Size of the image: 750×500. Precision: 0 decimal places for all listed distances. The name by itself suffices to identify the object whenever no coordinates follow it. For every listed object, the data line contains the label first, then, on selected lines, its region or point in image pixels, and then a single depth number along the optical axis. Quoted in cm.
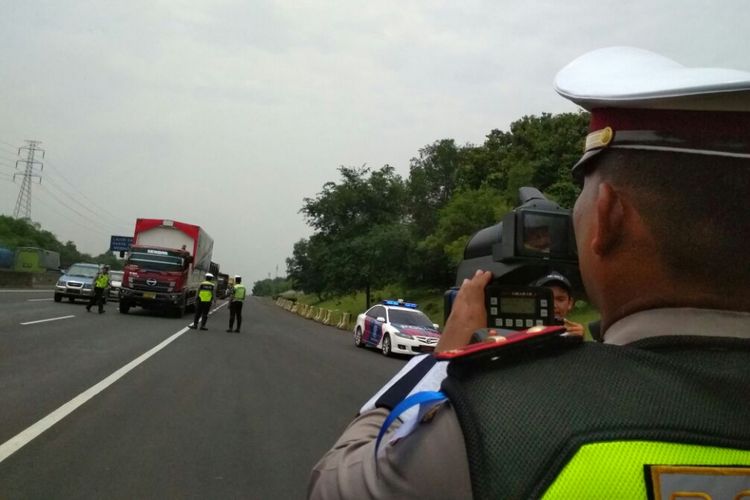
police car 1808
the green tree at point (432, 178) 7319
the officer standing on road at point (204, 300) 2122
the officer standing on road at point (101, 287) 2406
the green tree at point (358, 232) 4306
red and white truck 2545
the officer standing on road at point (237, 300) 2197
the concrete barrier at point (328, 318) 3769
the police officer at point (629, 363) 98
